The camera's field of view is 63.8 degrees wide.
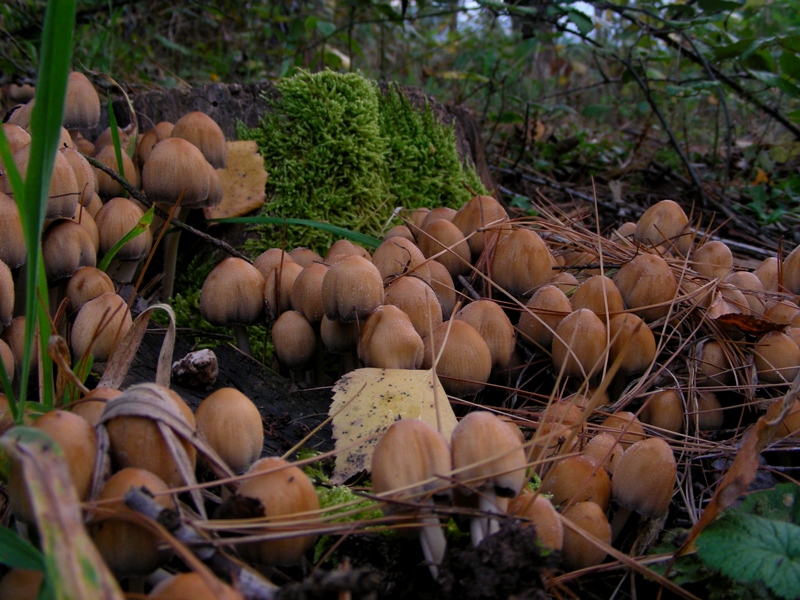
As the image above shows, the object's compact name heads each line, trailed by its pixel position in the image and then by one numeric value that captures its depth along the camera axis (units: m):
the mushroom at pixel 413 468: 0.15
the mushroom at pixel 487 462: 0.15
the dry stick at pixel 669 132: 0.58
